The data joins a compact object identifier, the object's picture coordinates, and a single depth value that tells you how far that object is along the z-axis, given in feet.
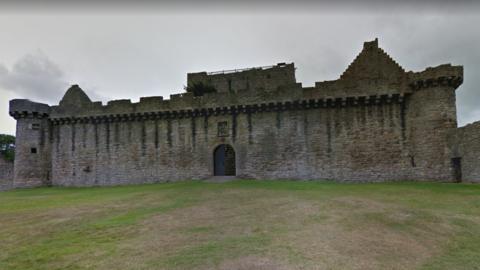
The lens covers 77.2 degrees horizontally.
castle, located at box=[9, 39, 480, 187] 58.54
